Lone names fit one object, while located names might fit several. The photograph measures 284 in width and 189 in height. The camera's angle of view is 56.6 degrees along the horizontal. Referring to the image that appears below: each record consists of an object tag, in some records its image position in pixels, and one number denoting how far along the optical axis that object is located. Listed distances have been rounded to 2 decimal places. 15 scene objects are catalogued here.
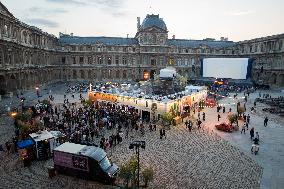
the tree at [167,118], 32.72
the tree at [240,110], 36.35
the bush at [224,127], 32.02
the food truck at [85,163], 18.66
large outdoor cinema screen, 76.19
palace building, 71.81
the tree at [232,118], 32.59
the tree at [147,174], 17.48
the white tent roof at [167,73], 52.53
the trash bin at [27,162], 21.28
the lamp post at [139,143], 16.97
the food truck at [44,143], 22.45
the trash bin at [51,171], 19.50
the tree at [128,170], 17.17
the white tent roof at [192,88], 48.19
